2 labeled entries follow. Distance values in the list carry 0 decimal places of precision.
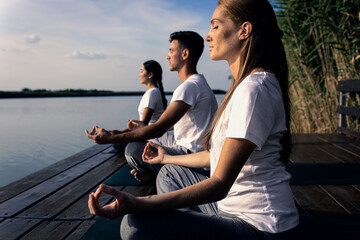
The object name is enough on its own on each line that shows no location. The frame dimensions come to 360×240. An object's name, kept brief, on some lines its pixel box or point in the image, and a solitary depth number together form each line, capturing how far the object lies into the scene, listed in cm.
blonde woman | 83
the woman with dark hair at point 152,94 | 293
